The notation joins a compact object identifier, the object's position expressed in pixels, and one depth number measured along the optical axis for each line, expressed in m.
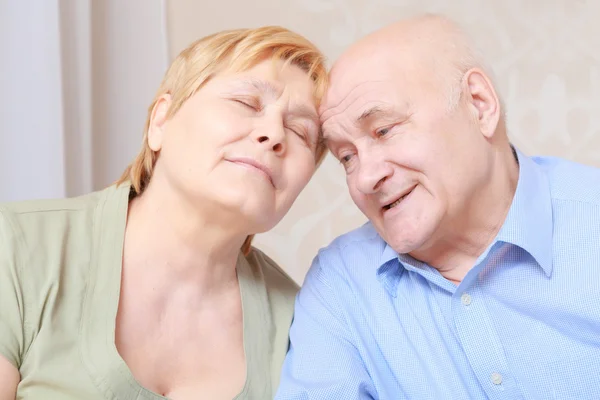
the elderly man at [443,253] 1.37
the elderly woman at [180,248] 1.30
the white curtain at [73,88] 1.80
